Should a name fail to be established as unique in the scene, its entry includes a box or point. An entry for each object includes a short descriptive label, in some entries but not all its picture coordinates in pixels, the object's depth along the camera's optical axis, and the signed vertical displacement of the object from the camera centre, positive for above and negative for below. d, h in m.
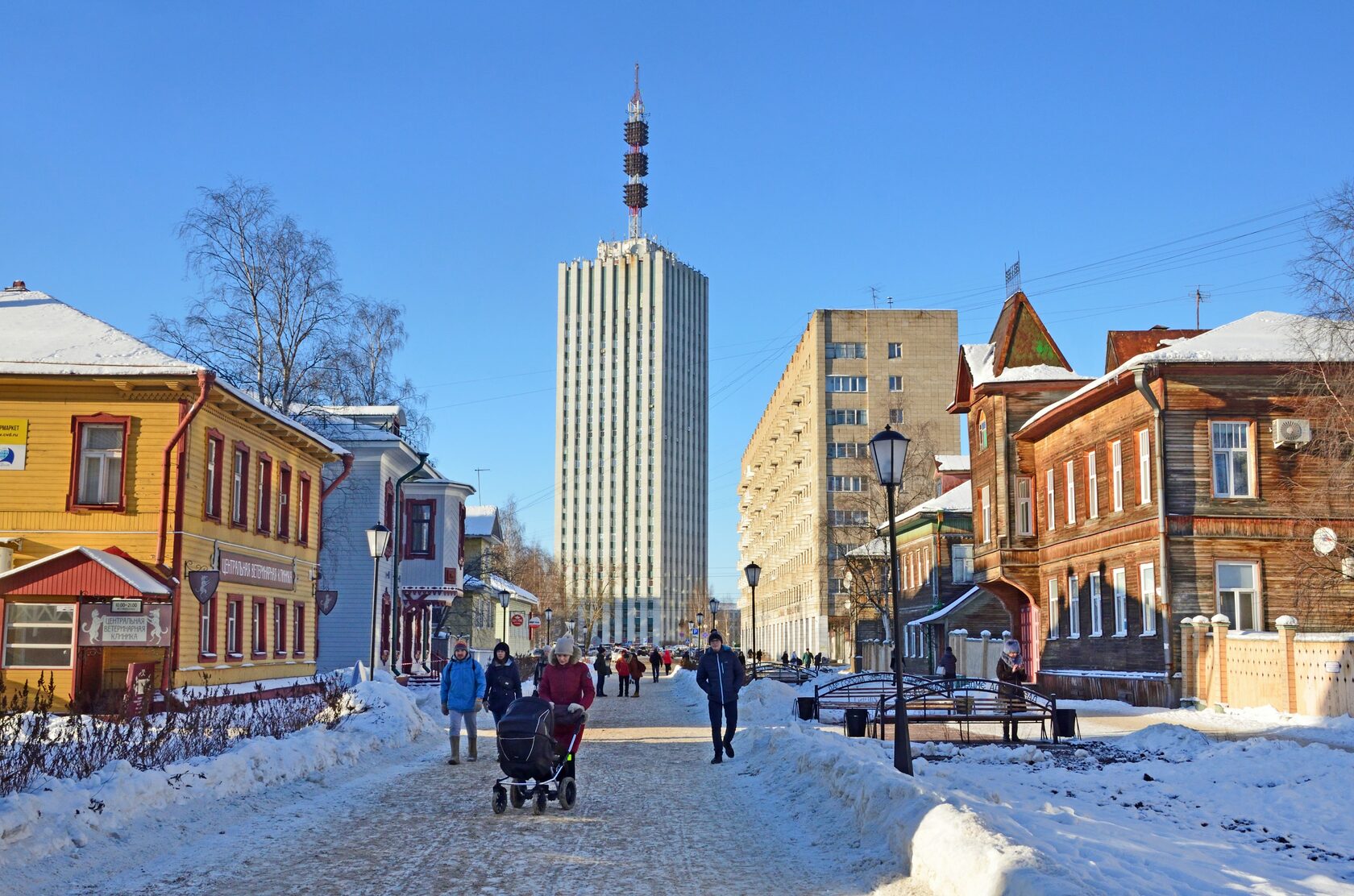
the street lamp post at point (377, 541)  26.48 +1.16
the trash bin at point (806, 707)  24.00 -1.98
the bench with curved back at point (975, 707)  18.98 -1.67
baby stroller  11.73 -1.40
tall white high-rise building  179.38 +24.41
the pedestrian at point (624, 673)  42.31 -2.39
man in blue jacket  17.83 -1.26
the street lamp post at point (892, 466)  14.02 +1.49
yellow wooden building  23.45 +1.66
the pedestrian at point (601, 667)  40.19 -2.13
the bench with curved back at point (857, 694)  23.31 -1.79
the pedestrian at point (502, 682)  17.14 -1.09
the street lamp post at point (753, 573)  36.06 +0.73
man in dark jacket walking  17.77 -1.09
